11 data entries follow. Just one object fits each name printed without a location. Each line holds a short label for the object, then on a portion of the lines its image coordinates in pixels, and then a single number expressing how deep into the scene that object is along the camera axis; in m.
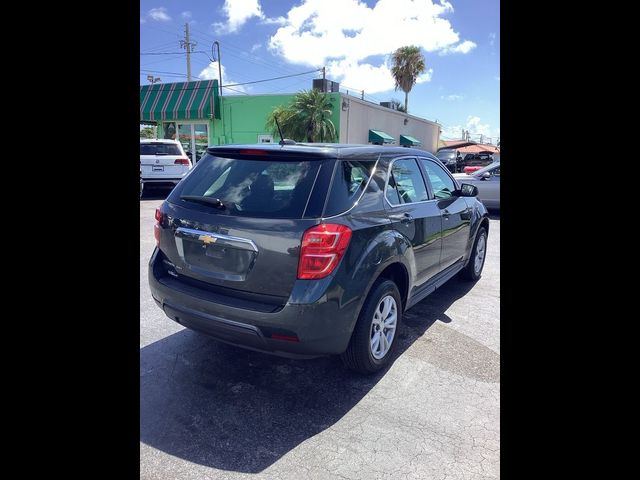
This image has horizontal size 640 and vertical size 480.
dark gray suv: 2.58
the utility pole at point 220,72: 24.43
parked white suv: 12.48
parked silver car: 11.17
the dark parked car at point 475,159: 29.88
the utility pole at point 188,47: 33.03
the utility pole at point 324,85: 23.81
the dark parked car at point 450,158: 28.91
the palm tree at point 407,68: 38.78
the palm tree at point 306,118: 21.22
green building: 23.53
